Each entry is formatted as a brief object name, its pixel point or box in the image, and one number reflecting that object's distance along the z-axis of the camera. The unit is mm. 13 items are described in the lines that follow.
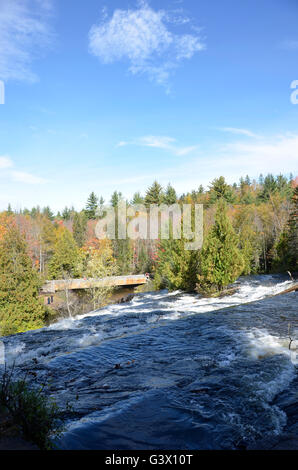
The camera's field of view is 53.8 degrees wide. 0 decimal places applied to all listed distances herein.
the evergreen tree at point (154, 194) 60825
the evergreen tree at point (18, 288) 19484
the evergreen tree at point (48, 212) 78125
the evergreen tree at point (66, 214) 81312
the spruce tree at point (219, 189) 51750
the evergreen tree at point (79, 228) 53581
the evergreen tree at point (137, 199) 66281
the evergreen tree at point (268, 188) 60125
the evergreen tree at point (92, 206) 67250
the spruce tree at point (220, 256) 17969
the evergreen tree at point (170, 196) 61541
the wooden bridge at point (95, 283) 26562
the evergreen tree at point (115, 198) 66750
